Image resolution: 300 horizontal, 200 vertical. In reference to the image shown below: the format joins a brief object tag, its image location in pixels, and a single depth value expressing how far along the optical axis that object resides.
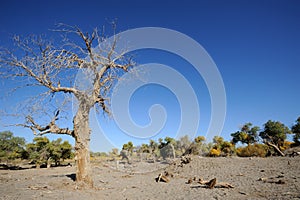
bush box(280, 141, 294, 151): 35.24
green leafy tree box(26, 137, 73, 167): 30.66
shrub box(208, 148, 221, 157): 33.91
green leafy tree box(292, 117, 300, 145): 33.42
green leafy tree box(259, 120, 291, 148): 36.31
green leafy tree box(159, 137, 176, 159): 38.62
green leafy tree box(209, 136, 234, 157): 37.41
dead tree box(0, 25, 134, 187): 8.75
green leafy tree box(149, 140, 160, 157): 45.81
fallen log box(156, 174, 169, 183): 11.61
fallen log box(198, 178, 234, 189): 8.31
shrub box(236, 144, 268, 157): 26.23
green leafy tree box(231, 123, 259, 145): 39.78
